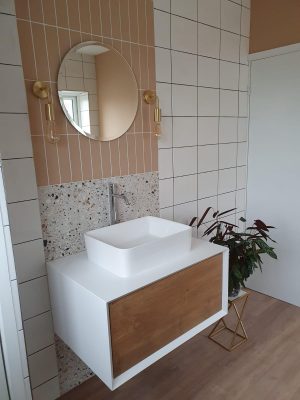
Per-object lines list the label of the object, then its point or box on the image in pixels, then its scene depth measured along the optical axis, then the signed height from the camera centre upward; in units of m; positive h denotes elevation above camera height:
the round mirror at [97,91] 1.42 +0.20
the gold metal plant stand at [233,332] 1.91 -1.36
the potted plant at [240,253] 1.81 -0.74
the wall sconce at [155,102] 1.71 +0.15
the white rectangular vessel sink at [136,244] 1.26 -0.54
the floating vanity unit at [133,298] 1.16 -0.70
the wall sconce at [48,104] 1.30 +0.12
